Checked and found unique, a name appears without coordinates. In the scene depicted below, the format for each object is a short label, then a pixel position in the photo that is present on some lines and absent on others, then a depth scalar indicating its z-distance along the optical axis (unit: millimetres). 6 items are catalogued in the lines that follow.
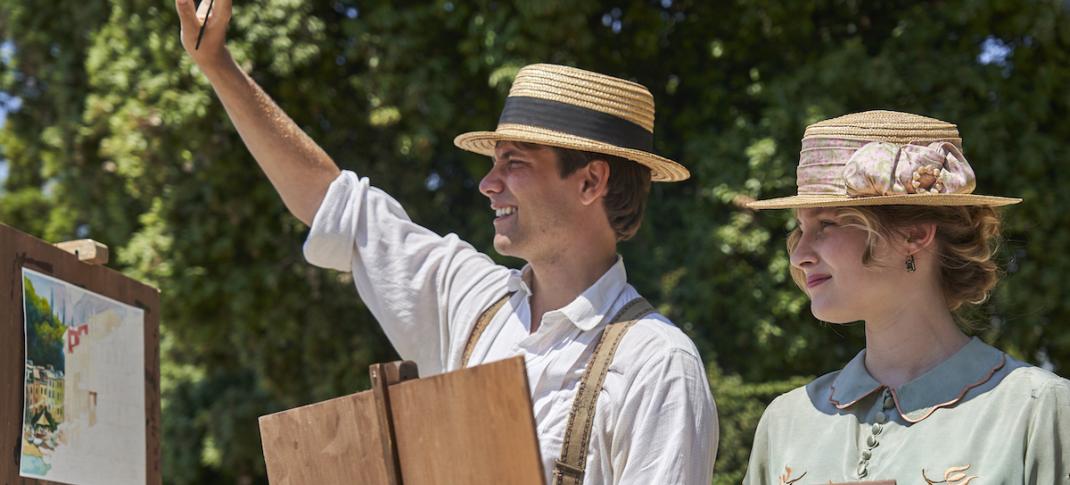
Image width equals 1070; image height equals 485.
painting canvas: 4662
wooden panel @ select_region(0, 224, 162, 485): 4596
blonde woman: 4190
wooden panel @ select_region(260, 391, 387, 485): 4168
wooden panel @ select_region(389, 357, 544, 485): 4081
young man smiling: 4487
